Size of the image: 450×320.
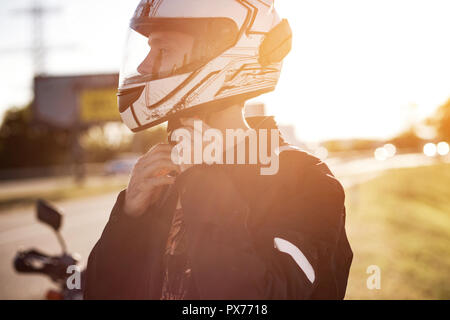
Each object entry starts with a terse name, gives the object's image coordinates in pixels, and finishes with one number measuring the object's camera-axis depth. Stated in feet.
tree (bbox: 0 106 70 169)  138.25
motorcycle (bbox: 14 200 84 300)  7.29
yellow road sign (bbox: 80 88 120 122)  74.74
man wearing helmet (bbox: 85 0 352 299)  3.59
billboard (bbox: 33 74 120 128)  75.25
